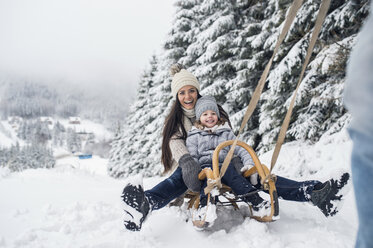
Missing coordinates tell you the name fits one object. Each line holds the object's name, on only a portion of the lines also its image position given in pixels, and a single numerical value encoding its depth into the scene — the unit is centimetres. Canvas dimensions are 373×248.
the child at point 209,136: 273
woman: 204
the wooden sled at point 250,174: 202
